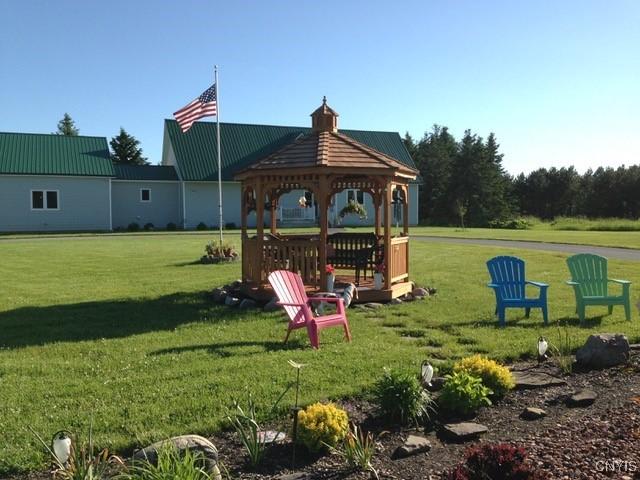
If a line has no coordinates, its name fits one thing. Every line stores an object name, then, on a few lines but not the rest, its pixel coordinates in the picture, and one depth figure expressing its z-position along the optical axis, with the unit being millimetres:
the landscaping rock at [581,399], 4793
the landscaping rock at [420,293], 10703
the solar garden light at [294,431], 3834
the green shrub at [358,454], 3660
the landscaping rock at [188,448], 3566
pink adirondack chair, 6820
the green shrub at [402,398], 4445
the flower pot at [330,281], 10000
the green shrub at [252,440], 3787
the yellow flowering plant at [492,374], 4945
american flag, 17938
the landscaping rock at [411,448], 3914
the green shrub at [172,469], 3049
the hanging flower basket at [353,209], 14438
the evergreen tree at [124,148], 56281
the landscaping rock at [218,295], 10539
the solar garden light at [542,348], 6082
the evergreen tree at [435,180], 53844
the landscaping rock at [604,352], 5840
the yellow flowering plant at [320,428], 3918
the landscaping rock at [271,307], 9445
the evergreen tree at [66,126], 71625
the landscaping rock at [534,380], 5273
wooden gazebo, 9984
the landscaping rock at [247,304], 9914
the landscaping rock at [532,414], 4547
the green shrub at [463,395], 4578
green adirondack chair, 8625
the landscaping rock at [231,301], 10066
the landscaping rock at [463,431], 4176
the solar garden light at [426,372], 4945
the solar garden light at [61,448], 3393
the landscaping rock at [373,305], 9802
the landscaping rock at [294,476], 3599
